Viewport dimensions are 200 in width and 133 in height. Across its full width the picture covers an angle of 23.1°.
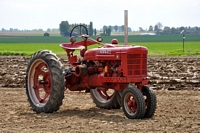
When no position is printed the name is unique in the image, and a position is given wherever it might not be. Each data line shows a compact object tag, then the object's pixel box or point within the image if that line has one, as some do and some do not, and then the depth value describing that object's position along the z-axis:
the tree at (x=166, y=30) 147.38
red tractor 8.41
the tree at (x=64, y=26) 130.12
